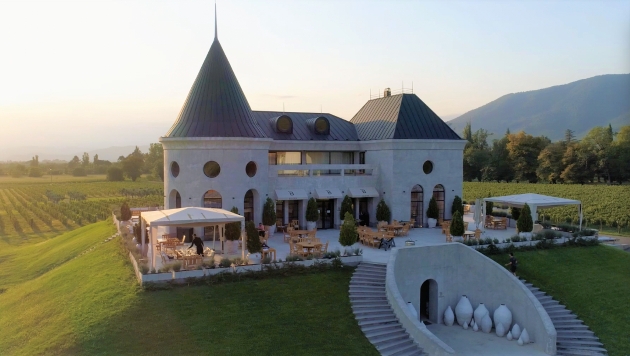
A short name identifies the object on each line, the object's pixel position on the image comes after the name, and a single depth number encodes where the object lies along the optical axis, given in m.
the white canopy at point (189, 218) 21.39
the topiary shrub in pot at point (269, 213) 31.03
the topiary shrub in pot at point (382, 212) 33.96
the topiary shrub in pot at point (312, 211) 32.59
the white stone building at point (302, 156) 30.16
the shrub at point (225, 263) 22.02
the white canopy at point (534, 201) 31.19
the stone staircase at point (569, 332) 20.78
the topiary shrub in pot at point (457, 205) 35.50
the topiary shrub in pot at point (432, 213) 34.97
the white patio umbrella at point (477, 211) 32.25
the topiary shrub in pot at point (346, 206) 33.62
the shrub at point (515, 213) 35.39
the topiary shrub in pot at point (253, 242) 23.56
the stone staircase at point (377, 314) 19.09
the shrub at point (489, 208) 36.44
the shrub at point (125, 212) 35.36
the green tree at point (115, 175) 139.50
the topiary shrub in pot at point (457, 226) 28.47
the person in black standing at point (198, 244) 23.79
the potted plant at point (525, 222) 30.50
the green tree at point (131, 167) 141.62
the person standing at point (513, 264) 25.23
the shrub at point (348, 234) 25.05
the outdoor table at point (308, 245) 24.36
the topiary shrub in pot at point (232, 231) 25.33
